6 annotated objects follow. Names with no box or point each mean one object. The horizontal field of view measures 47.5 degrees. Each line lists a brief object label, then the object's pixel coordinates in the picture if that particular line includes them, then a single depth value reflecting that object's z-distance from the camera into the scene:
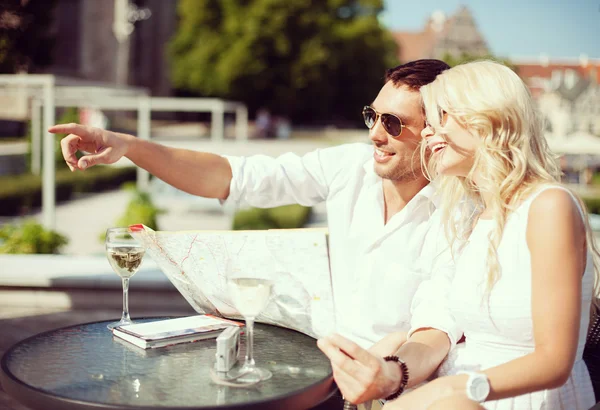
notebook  1.88
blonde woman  1.58
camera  1.61
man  2.24
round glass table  1.48
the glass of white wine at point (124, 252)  1.97
